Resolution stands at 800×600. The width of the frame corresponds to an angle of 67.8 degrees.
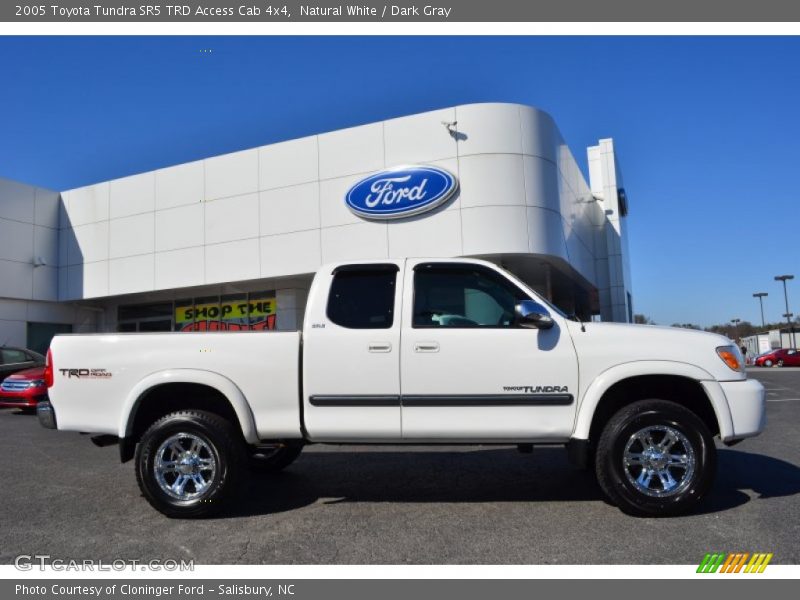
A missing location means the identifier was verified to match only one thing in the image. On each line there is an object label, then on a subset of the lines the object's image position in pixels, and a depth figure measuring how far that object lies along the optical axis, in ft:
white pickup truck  15.08
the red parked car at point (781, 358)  124.88
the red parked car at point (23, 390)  42.86
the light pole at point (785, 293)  190.87
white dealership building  53.72
